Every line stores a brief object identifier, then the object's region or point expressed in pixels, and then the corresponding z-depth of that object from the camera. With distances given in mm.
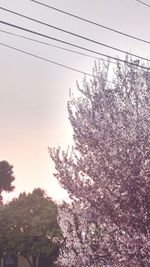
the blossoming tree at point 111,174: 11211
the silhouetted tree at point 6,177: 70450
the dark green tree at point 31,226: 37688
